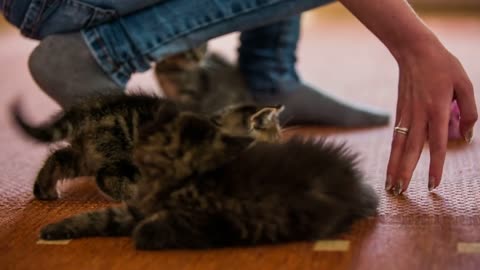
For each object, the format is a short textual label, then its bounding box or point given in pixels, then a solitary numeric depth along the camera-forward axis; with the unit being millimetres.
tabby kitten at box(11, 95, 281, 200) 1282
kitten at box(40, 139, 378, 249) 1227
